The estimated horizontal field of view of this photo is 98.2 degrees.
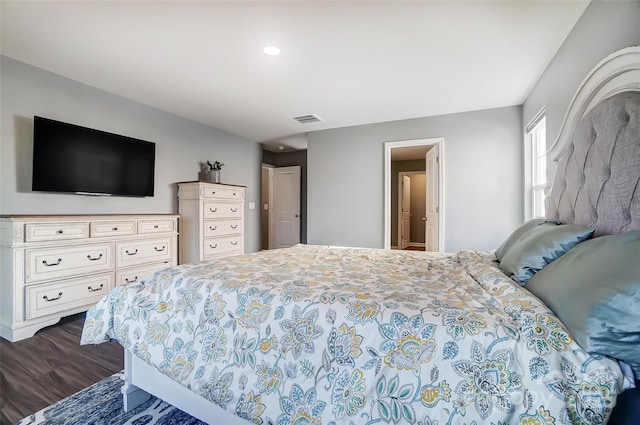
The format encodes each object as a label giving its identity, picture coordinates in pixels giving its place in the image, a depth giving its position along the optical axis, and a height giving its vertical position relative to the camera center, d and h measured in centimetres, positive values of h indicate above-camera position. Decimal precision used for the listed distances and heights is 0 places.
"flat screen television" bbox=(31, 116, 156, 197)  264 +56
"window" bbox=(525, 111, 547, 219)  308 +53
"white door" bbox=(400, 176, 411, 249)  752 -2
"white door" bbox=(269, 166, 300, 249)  635 +10
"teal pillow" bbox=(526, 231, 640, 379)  73 -25
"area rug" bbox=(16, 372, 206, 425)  144 -108
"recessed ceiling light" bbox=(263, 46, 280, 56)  230 +136
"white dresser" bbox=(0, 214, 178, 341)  230 -48
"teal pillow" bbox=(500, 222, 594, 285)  120 -17
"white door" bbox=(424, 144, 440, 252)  397 +19
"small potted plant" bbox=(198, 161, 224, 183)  418 +62
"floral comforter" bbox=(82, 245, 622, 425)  80 -48
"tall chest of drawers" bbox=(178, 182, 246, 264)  385 -12
